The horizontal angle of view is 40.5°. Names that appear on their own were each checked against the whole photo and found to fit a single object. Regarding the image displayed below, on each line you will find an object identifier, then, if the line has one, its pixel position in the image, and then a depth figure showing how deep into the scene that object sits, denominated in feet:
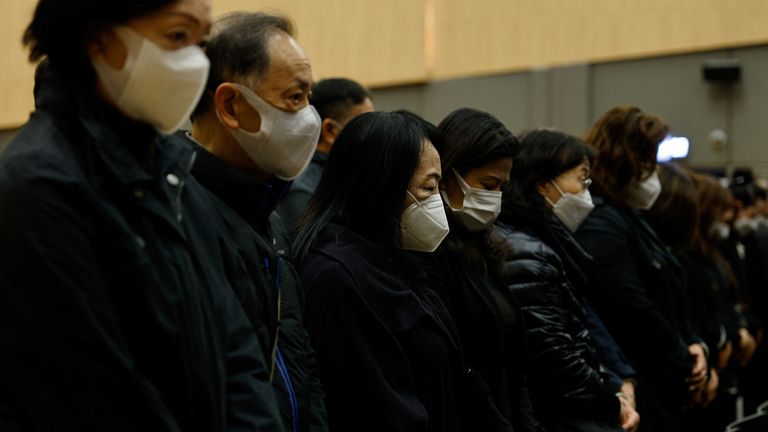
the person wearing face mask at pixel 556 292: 12.08
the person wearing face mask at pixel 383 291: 8.68
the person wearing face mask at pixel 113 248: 5.16
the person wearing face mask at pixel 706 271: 18.20
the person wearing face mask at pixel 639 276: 14.94
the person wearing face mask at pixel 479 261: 10.79
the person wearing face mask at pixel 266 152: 7.66
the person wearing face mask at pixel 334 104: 14.52
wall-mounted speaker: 30.66
